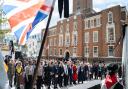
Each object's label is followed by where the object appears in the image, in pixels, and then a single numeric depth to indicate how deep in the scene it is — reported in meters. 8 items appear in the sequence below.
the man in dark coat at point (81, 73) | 8.90
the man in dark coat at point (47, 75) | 6.72
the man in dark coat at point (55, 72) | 7.06
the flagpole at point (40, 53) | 1.23
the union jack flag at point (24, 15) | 1.47
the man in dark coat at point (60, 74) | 7.26
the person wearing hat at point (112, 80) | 2.23
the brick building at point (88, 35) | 19.86
